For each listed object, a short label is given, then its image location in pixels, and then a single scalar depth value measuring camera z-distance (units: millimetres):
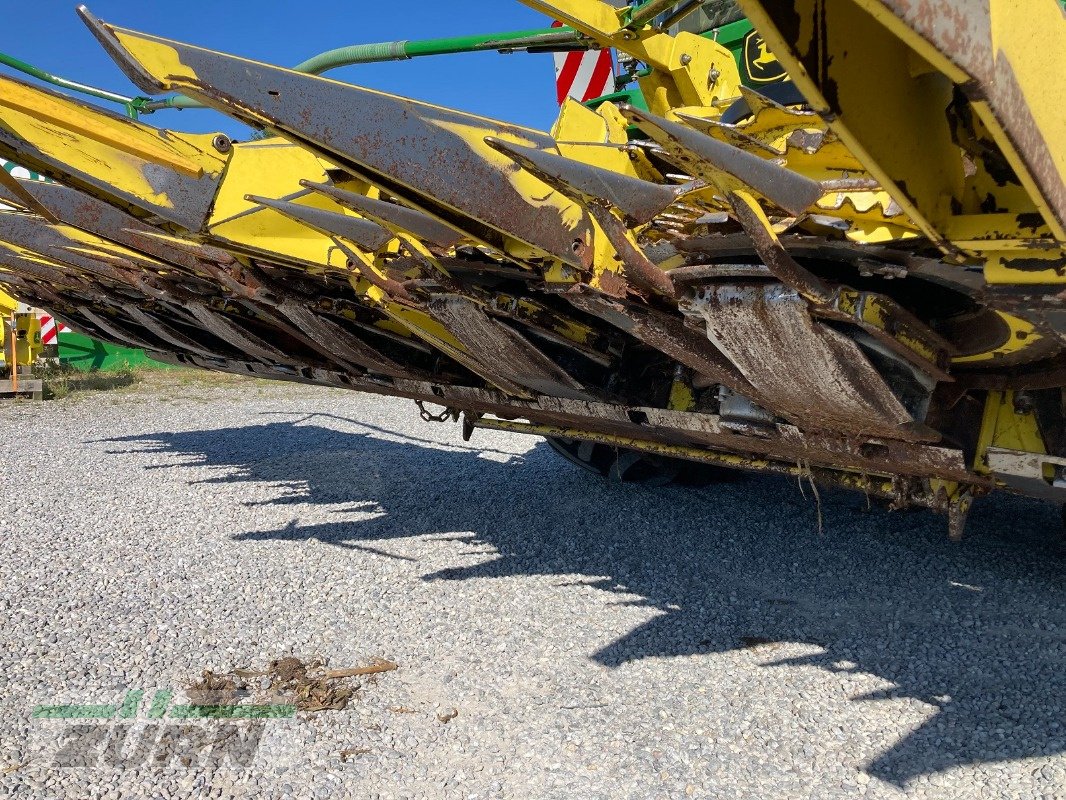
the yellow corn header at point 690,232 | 1170
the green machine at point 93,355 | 10594
